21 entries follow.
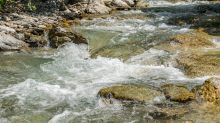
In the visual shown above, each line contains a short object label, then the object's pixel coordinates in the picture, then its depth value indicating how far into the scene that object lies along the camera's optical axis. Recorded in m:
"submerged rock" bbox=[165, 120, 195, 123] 3.18
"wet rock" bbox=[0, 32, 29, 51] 7.89
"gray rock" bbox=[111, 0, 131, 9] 16.77
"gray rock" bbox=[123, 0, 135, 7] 17.94
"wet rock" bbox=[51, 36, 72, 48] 8.55
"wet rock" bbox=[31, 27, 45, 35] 9.29
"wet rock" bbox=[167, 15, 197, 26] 11.03
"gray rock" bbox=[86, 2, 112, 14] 14.48
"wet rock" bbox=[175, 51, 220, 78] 5.30
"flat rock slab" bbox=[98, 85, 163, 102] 4.14
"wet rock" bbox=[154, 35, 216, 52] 7.18
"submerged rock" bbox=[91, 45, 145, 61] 7.16
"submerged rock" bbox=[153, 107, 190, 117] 3.60
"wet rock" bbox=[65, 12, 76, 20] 12.69
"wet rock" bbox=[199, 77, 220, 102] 4.00
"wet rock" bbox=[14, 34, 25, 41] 8.62
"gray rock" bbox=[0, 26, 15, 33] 9.01
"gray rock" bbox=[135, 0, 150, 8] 18.16
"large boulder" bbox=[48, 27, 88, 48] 8.58
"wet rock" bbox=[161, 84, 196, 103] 4.05
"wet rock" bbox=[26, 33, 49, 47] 8.66
